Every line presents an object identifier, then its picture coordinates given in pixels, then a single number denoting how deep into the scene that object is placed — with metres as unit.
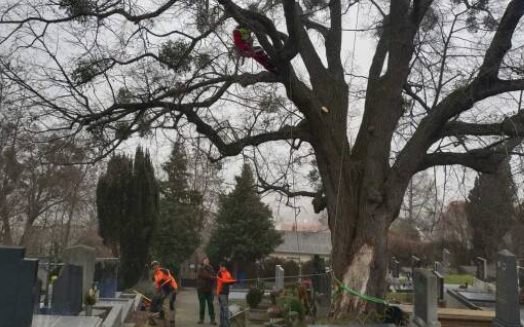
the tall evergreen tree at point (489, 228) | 32.28
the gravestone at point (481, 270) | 23.27
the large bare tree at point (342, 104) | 9.58
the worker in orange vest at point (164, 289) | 14.56
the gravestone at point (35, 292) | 5.76
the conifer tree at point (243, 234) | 38.25
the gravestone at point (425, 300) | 8.44
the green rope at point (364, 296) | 9.20
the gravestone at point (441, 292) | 16.92
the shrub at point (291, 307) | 13.16
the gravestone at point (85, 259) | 13.09
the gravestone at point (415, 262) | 20.70
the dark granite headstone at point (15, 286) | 5.53
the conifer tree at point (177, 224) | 37.91
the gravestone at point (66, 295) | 9.83
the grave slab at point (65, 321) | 8.10
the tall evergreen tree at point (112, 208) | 26.77
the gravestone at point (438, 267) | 23.20
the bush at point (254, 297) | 16.66
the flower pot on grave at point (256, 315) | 15.73
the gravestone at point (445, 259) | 26.73
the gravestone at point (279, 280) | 20.60
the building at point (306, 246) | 58.96
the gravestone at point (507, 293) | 8.82
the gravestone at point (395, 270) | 26.42
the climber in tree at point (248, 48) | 9.30
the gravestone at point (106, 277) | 16.31
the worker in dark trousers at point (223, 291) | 13.18
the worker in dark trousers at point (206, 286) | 14.63
